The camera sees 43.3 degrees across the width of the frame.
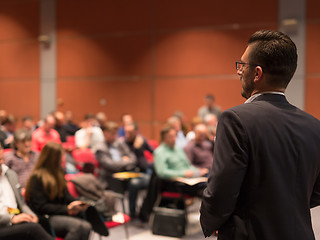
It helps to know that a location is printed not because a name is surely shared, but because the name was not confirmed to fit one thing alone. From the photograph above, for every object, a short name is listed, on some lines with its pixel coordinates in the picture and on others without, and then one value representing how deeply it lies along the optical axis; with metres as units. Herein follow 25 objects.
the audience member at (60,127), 7.59
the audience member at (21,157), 4.25
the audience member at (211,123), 6.19
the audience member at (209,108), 7.87
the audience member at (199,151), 5.66
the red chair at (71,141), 7.30
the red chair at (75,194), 3.97
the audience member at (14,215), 3.13
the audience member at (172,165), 4.98
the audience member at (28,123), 7.93
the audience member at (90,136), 6.94
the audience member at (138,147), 5.91
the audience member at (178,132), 6.81
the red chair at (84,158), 5.27
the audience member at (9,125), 7.34
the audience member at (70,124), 8.48
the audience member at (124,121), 7.83
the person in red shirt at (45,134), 6.50
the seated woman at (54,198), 3.54
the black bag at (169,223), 4.66
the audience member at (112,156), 5.31
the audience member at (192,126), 6.71
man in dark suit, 1.38
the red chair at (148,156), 6.46
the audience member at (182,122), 7.71
